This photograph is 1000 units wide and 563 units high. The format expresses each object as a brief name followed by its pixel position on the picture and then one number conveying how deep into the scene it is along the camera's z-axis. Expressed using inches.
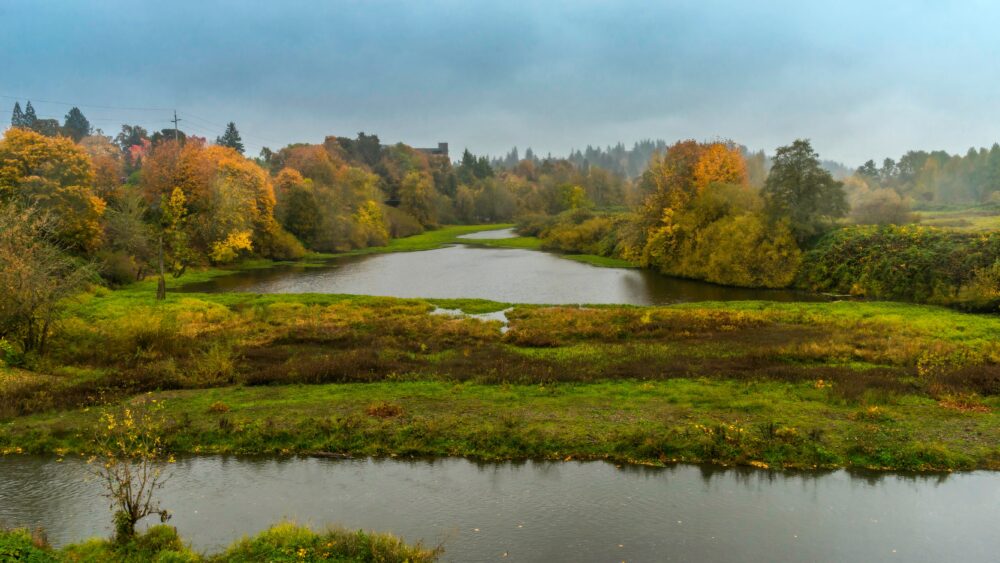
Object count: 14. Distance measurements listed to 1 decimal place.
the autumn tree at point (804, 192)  2316.7
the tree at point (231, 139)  5713.6
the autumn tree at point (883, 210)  2566.4
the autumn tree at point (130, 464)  512.7
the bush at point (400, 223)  4859.7
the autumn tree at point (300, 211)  3570.4
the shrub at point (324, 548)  497.7
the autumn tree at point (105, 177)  2320.4
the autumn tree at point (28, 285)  1015.0
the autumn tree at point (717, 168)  2790.1
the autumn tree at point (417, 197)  5492.1
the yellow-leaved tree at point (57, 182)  1908.2
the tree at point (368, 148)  7086.6
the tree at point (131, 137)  6540.4
